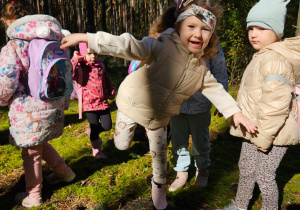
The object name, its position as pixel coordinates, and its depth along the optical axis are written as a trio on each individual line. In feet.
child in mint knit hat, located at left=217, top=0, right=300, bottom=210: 6.80
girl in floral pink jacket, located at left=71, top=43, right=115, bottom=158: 11.80
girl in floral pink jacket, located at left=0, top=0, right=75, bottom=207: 7.55
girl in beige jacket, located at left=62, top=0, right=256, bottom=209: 6.49
